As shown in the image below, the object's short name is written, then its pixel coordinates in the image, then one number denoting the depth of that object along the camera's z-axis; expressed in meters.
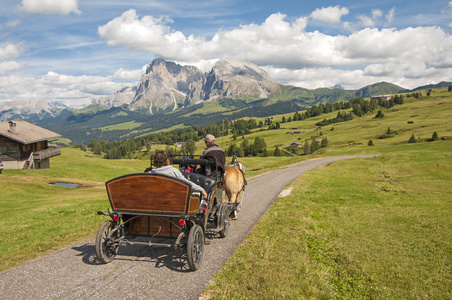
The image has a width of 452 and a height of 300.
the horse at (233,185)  13.22
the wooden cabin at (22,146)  50.88
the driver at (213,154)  11.80
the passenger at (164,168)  8.77
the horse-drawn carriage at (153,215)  7.89
